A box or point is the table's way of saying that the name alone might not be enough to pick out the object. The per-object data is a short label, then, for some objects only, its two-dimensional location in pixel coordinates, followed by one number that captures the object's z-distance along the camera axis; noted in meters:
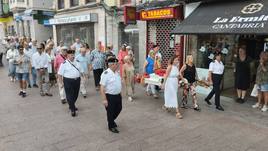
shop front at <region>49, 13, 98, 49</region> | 14.09
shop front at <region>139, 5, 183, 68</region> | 9.16
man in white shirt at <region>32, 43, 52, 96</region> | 8.62
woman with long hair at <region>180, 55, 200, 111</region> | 6.77
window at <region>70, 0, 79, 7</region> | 16.09
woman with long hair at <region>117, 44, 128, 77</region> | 9.70
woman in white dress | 6.24
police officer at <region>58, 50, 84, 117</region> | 6.39
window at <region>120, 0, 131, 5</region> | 12.08
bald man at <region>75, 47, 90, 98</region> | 8.42
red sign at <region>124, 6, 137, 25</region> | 10.45
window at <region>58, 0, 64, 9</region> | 18.06
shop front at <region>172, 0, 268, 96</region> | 6.27
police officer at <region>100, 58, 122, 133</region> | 5.10
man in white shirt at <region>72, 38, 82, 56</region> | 11.31
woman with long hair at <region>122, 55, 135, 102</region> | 7.86
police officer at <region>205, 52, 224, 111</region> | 6.85
